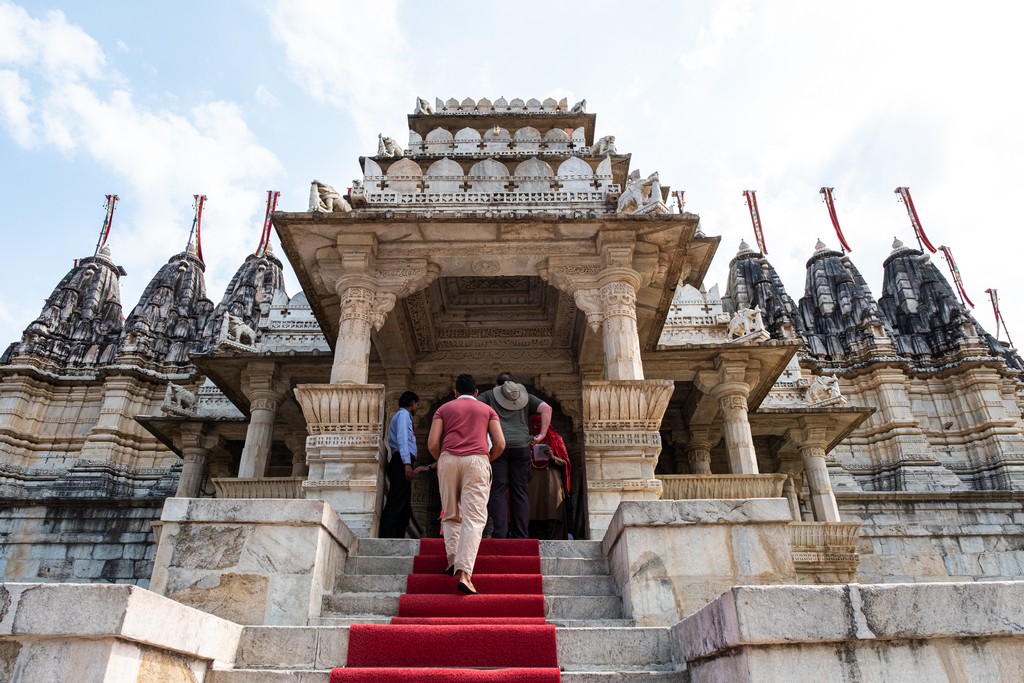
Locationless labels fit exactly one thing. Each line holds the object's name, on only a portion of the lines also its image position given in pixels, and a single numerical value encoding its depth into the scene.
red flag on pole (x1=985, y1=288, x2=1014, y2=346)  37.94
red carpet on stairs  3.83
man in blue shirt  7.80
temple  3.65
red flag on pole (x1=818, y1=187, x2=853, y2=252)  38.00
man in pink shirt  5.24
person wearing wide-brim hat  6.71
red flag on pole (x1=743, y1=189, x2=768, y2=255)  40.00
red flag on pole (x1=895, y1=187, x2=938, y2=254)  37.75
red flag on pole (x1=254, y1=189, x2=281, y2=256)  39.12
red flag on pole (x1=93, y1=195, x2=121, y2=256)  37.07
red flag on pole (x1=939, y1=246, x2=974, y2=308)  37.22
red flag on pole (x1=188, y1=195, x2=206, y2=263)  38.95
